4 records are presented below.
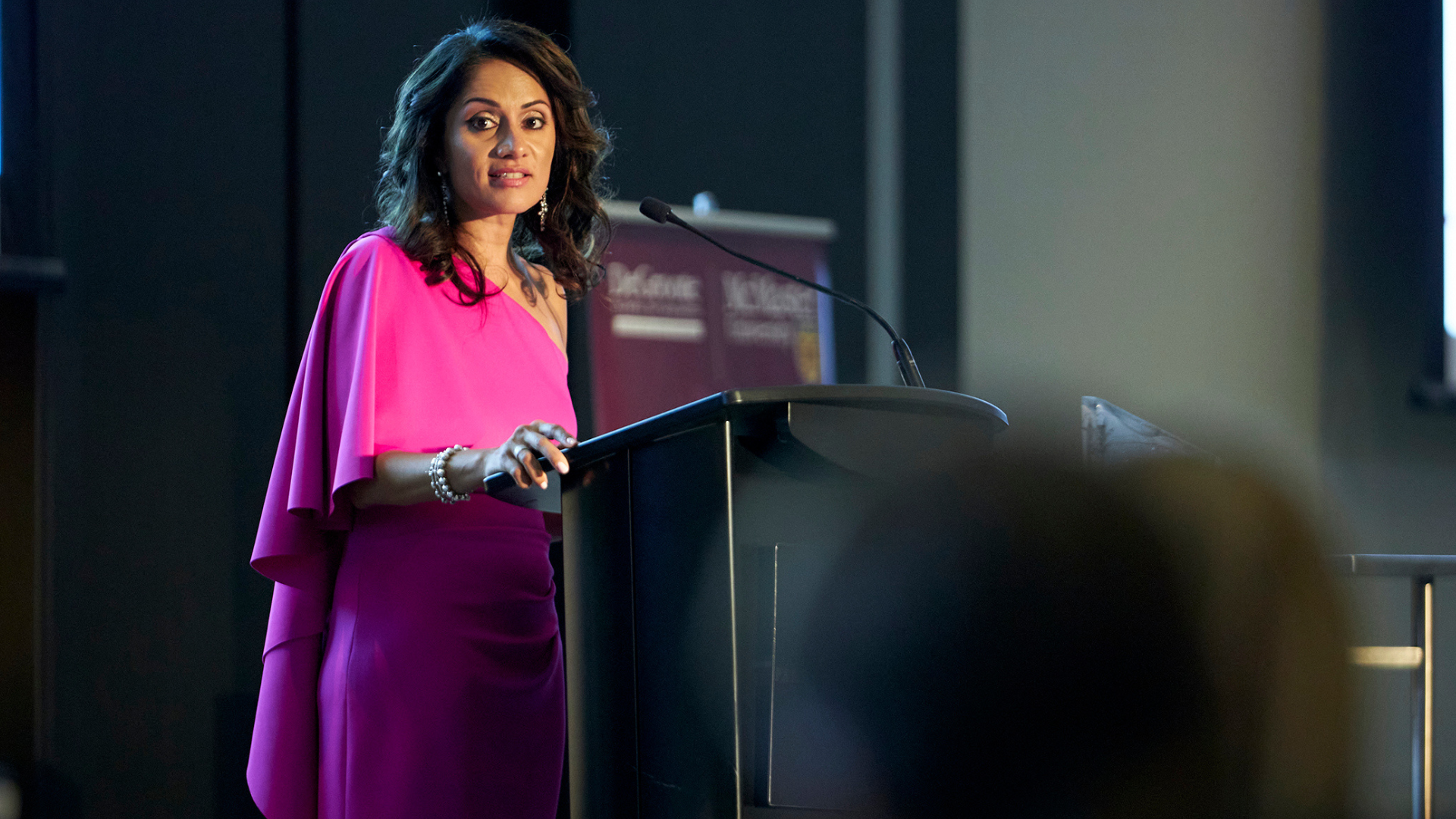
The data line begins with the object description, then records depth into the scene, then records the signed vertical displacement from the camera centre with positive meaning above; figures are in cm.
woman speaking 755 -10
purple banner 971 +24
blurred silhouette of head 428 -7
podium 715 -9
